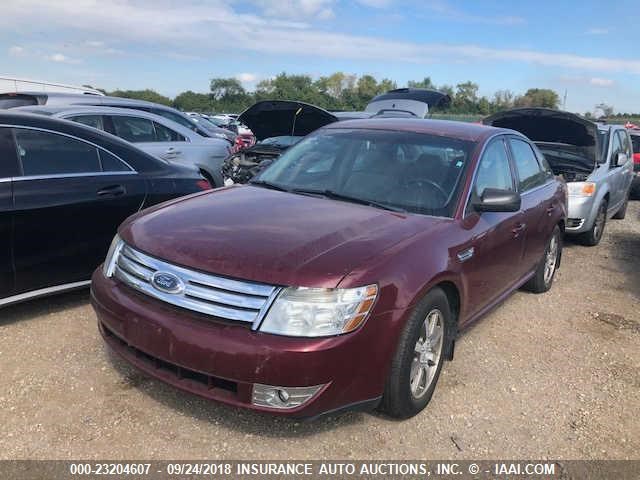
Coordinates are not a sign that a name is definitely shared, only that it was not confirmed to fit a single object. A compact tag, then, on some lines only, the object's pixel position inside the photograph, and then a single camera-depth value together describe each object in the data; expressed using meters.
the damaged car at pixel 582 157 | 7.14
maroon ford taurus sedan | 2.48
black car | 3.76
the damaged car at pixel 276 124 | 7.18
